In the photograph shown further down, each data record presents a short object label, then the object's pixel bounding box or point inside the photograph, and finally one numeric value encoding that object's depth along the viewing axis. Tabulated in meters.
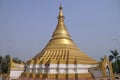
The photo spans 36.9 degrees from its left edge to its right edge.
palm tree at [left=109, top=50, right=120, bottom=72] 30.09
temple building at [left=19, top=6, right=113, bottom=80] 16.06
